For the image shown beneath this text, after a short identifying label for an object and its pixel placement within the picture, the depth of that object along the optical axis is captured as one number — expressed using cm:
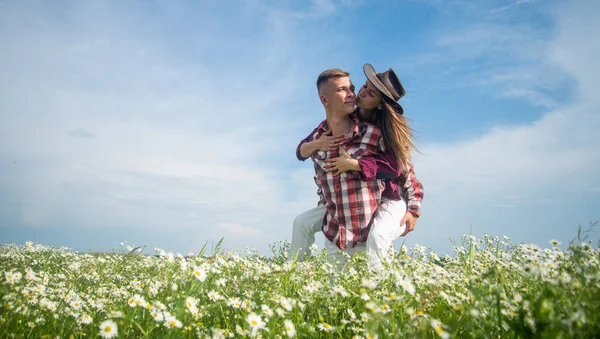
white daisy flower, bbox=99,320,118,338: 245
